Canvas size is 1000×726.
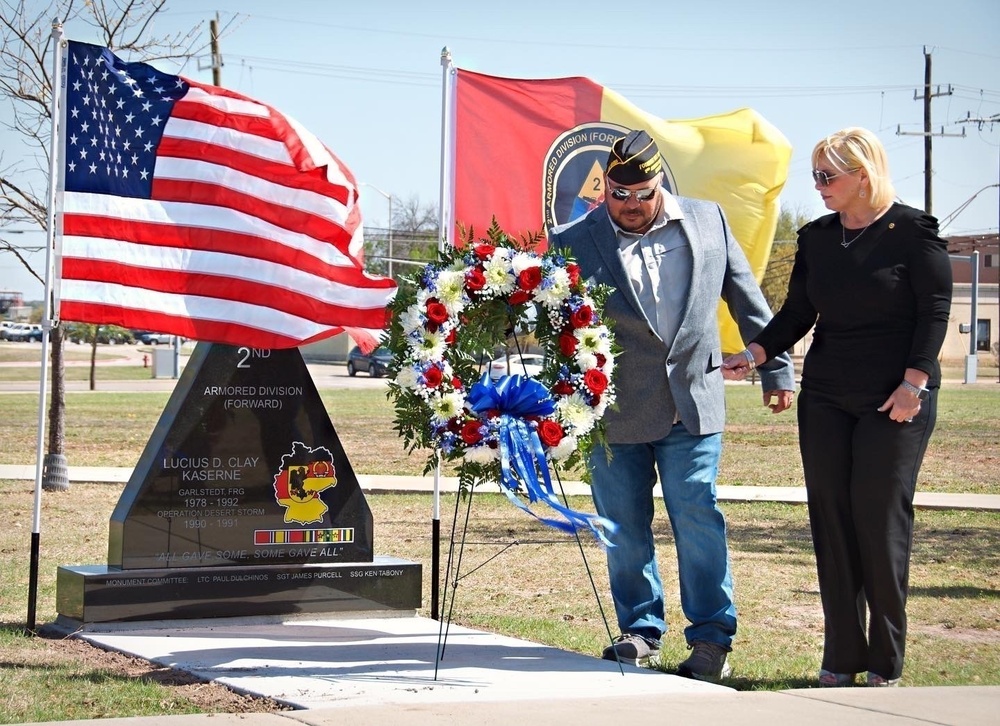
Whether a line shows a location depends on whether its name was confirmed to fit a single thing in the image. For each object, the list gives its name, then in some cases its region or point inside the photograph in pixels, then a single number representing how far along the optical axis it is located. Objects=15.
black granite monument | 7.22
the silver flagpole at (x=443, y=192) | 7.66
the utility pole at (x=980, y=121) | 49.34
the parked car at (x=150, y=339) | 95.66
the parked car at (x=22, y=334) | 96.44
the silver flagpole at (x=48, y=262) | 7.02
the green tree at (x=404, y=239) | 78.06
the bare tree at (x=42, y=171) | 14.27
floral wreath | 5.87
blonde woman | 5.71
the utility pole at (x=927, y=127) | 51.72
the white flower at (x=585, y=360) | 5.92
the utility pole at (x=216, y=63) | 33.00
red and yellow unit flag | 8.01
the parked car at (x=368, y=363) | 55.12
